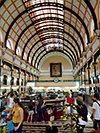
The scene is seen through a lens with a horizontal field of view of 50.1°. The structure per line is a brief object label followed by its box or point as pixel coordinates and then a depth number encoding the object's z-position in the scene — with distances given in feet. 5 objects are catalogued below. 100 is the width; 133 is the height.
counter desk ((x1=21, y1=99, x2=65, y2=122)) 24.06
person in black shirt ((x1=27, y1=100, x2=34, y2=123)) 23.98
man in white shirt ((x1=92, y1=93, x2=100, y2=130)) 14.01
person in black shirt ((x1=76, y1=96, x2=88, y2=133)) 12.72
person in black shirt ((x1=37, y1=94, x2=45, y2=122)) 21.19
